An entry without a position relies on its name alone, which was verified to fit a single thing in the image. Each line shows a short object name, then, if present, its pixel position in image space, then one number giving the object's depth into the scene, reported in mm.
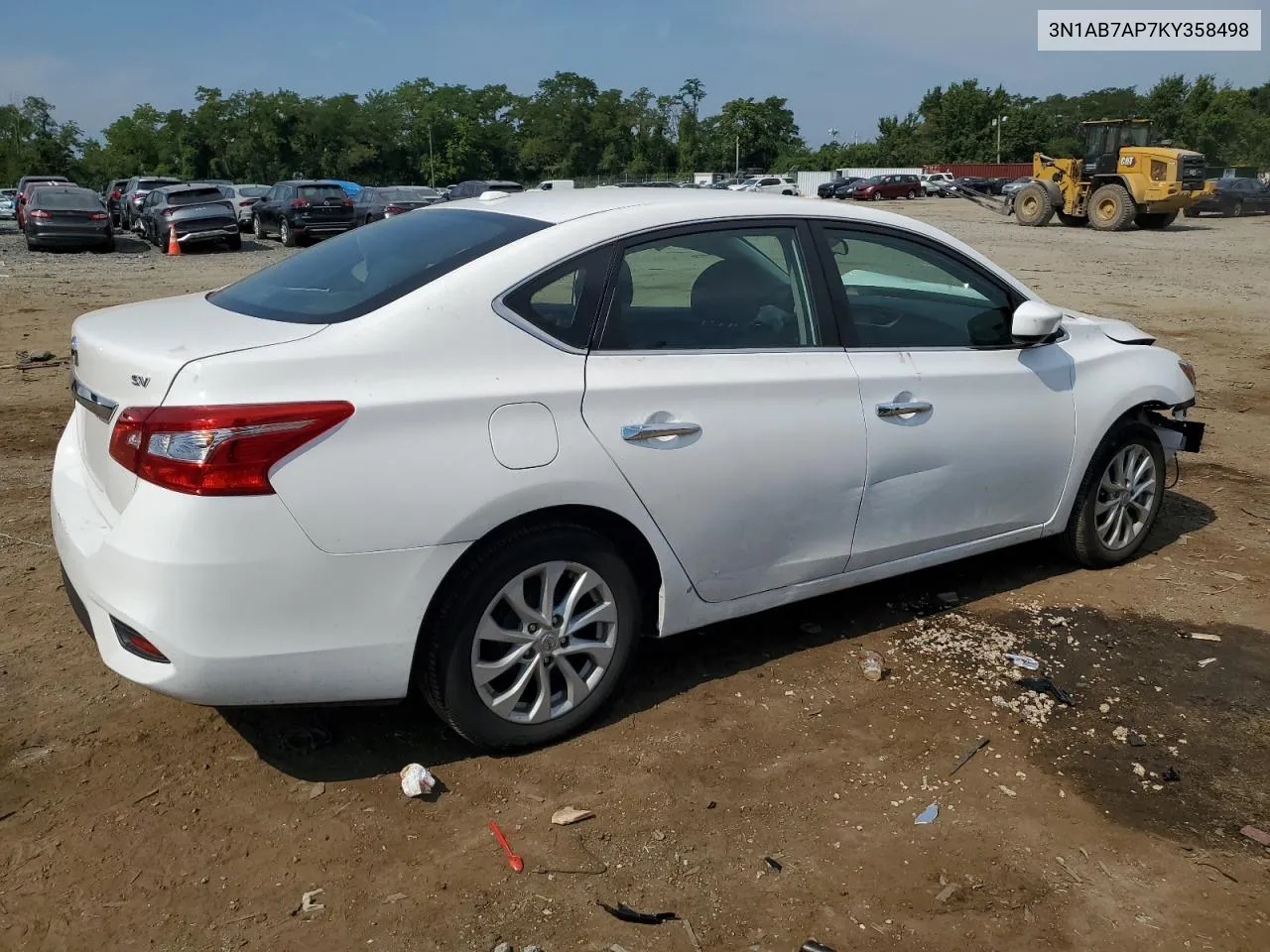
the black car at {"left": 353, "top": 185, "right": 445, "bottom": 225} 27953
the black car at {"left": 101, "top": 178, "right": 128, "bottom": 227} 33969
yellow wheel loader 27250
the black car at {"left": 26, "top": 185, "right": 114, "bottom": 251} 24016
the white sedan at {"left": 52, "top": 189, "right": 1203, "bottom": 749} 2764
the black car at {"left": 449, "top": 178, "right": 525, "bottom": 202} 29844
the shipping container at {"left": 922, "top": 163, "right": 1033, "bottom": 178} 78188
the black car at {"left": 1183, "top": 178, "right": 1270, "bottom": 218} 37562
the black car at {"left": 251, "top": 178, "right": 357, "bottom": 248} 25625
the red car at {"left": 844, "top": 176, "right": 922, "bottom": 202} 59569
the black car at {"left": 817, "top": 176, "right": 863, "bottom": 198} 60188
